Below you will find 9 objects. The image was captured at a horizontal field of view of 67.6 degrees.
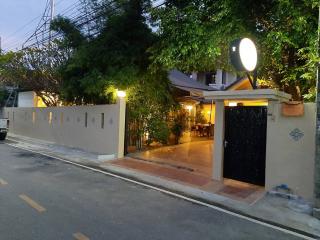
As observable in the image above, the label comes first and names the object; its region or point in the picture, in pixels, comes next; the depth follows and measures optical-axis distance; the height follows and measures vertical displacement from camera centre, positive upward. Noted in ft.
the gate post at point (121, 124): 32.80 -0.71
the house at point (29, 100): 73.71 +5.08
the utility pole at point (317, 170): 15.75 -2.89
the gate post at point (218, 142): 22.81 -1.85
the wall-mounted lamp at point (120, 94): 32.52 +3.39
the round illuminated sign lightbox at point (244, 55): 19.19 +5.62
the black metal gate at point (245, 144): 21.00 -1.85
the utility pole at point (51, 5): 55.03 +25.72
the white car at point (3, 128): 49.94 -2.84
